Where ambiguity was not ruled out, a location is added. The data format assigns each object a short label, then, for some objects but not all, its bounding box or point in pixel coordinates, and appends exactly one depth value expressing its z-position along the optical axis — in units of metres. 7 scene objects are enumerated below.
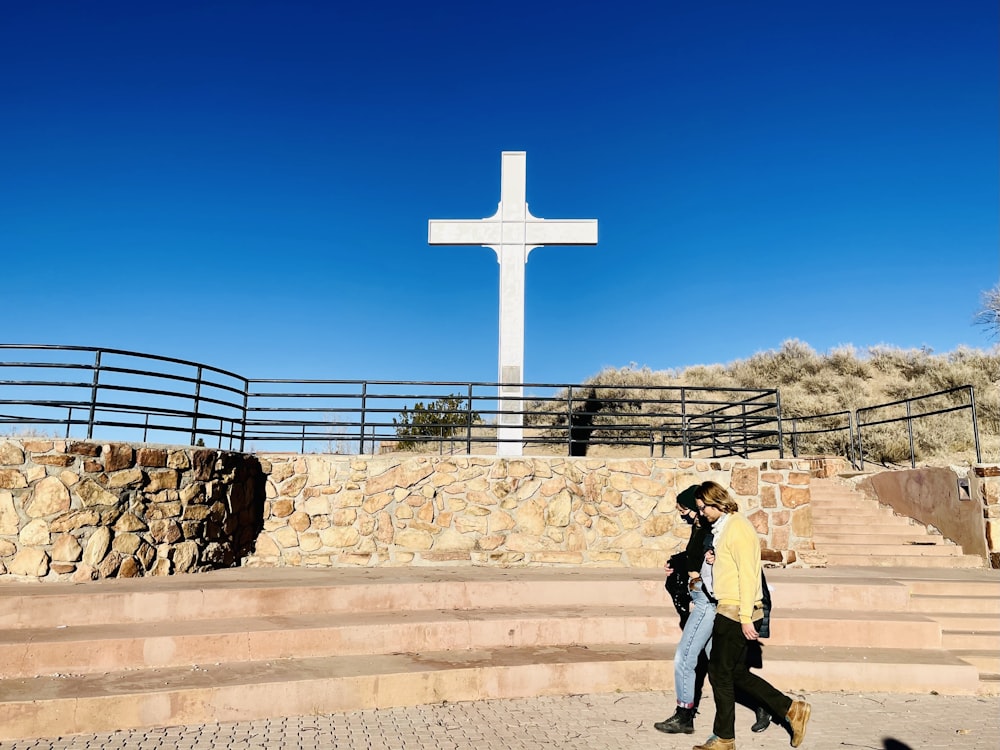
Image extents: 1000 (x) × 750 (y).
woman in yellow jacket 4.64
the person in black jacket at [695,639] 5.08
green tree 15.86
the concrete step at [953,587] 8.26
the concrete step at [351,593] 6.35
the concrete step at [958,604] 7.91
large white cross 12.11
